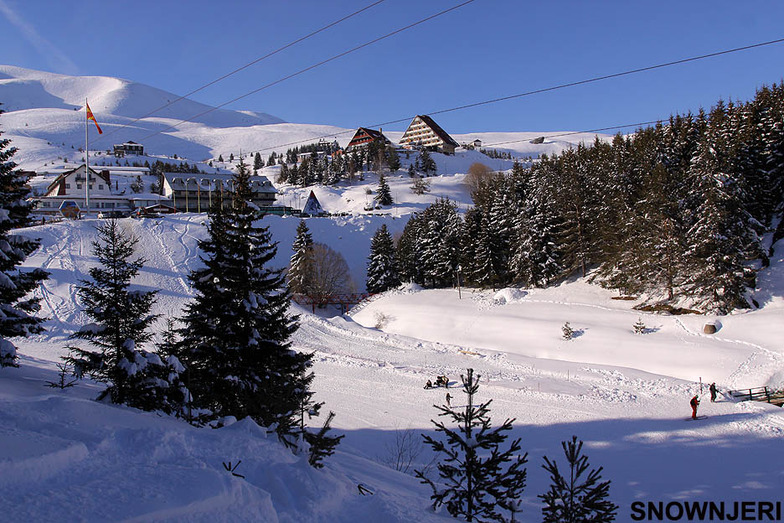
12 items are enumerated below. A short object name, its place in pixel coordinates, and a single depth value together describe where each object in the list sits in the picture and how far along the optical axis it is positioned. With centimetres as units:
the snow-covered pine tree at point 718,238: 2608
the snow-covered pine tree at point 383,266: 5003
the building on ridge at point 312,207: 8225
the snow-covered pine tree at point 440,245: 4550
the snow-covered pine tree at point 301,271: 4534
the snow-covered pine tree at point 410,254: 4950
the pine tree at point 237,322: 1220
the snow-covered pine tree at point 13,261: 993
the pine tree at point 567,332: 2872
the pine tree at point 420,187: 9594
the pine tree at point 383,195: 8649
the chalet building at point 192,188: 7719
